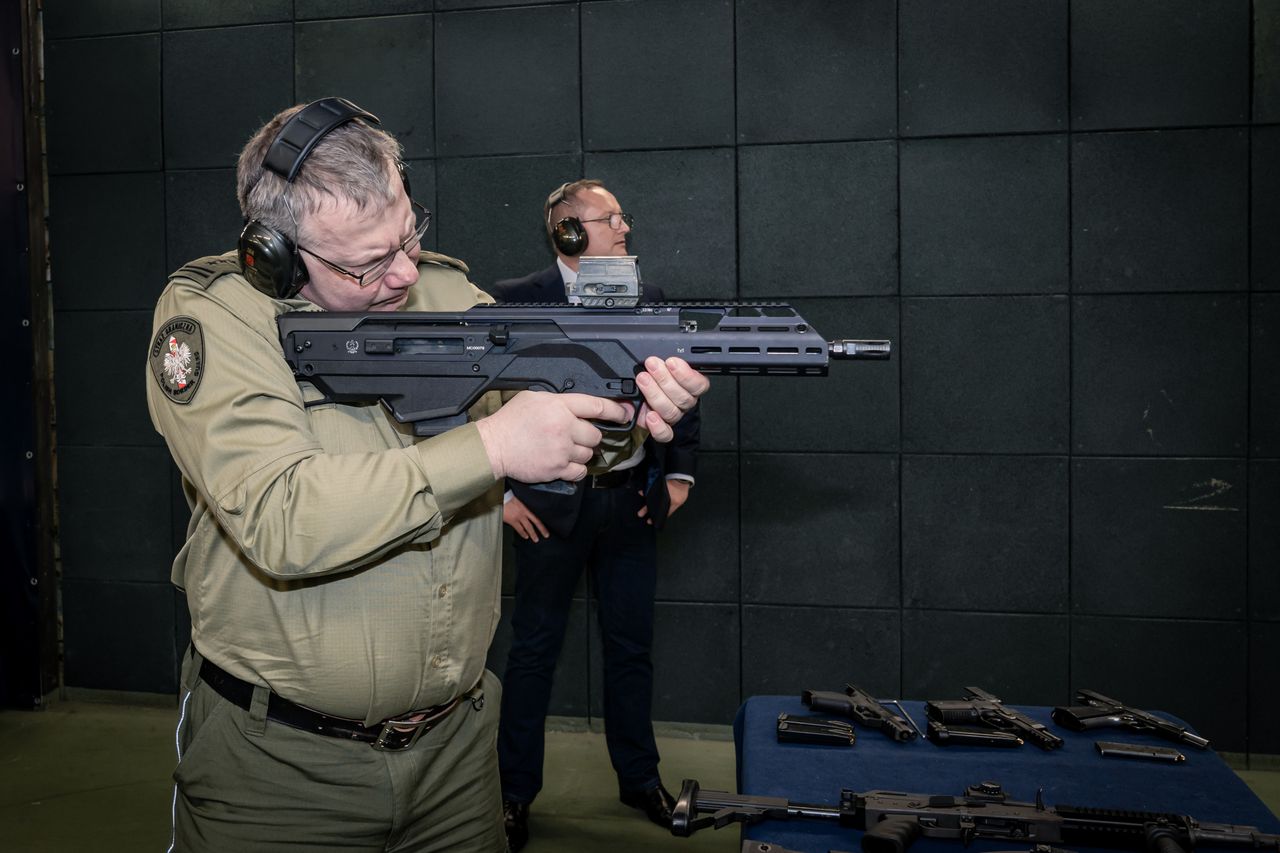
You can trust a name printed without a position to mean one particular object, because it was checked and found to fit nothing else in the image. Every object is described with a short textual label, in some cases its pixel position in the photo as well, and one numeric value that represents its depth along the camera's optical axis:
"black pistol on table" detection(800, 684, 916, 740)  1.89
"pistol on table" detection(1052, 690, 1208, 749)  1.88
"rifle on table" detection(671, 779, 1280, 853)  1.40
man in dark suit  2.84
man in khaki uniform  1.19
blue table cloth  1.51
